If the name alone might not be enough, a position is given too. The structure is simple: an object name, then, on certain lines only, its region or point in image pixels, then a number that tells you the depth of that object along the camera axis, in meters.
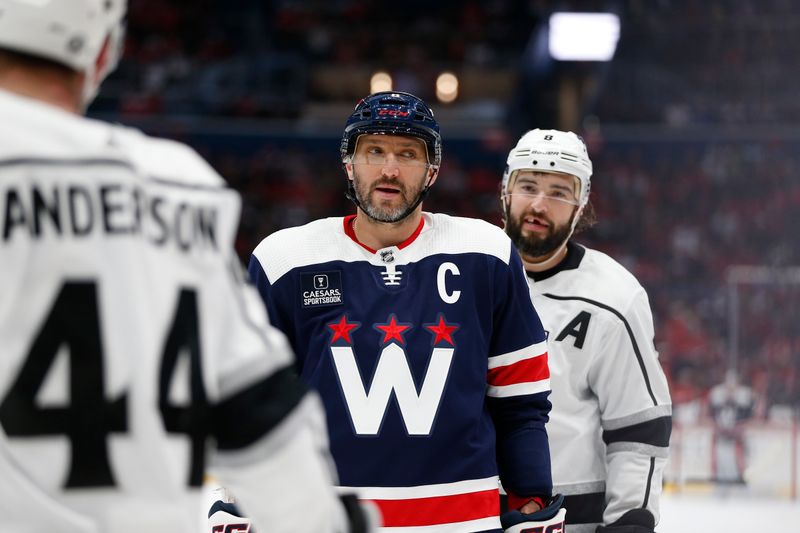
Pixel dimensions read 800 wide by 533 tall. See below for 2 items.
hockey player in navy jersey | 4.28
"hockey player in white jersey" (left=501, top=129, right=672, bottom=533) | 5.34
